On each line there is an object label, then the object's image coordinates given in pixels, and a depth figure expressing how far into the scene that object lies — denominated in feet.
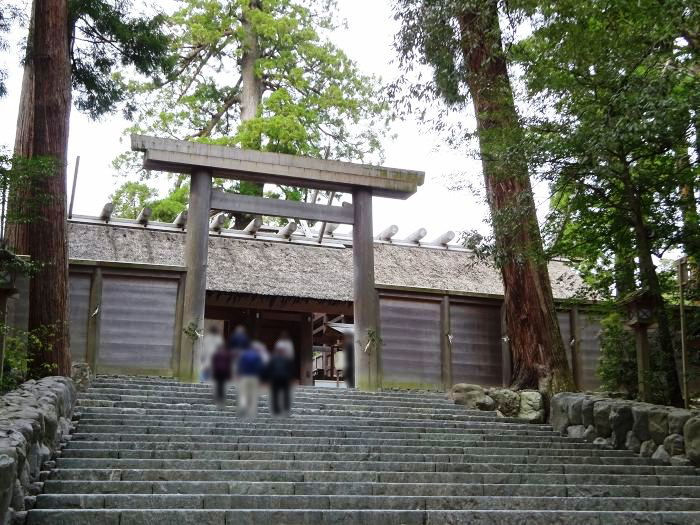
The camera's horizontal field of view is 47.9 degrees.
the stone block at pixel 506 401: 51.21
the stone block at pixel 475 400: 50.72
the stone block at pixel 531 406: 50.91
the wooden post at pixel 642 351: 44.90
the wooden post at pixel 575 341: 62.39
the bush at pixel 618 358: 55.72
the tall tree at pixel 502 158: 45.42
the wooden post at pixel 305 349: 67.29
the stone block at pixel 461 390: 51.29
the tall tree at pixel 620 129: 29.99
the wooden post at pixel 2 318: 34.76
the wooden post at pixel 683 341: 34.66
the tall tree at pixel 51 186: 44.65
